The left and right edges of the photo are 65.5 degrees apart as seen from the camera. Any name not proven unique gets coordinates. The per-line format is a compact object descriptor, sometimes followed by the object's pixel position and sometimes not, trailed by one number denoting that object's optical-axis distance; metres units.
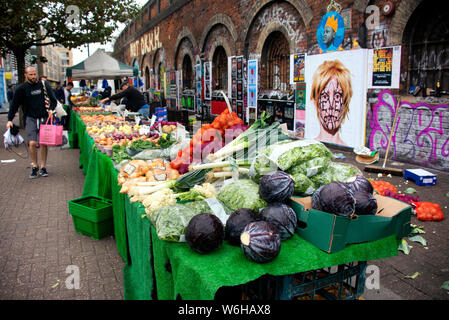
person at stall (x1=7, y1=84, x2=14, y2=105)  24.12
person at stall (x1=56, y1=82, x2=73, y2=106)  16.20
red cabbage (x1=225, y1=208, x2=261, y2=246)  2.11
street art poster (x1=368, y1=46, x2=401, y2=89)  7.29
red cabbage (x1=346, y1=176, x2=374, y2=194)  2.34
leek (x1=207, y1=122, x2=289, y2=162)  3.10
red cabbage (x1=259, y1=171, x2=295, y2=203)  2.24
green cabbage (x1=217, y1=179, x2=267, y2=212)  2.38
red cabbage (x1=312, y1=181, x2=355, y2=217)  2.03
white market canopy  13.84
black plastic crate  2.15
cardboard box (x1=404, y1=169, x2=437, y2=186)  6.04
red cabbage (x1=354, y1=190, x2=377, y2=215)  2.18
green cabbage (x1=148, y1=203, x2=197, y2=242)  2.15
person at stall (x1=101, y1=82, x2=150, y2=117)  10.33
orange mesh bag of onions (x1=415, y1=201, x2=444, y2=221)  4.62
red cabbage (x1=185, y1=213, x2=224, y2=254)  1.98
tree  12.48
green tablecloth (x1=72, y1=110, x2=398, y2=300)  1.86
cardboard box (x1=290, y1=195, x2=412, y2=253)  2.02
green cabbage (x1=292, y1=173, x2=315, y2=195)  2.50
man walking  7.04
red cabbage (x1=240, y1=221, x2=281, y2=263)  1.90
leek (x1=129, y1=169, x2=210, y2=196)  3.02
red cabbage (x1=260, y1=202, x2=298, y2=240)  2.13
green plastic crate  4.41
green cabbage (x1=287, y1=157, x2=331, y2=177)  2.58
